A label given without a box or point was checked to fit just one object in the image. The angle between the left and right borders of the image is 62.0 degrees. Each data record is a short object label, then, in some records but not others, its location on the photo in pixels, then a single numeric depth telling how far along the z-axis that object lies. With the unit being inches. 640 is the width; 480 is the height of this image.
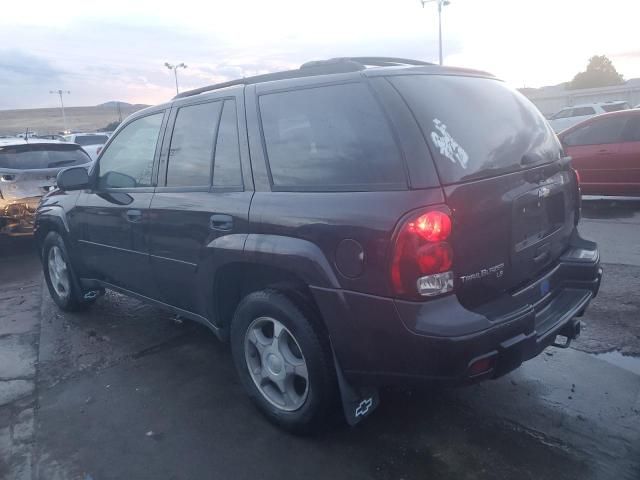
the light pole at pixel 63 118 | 2913.6
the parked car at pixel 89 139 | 807.1
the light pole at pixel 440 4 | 1231.5
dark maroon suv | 93.8
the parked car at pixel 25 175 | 304.0
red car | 336.2
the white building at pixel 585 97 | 1454.2
